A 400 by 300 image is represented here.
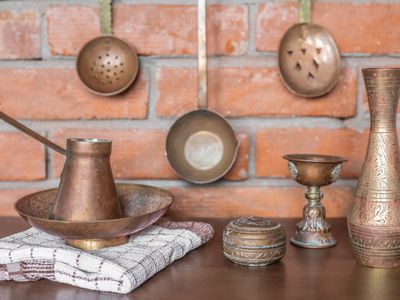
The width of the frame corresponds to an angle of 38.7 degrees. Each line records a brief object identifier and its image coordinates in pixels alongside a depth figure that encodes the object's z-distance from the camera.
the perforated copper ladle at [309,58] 0.91
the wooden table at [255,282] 0.57
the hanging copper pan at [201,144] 0.91
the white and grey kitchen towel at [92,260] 0.59
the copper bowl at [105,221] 0.63
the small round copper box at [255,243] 0.64
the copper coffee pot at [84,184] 0.69
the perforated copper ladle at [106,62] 0.91
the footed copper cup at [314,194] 0.72
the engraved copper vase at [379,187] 0.64
